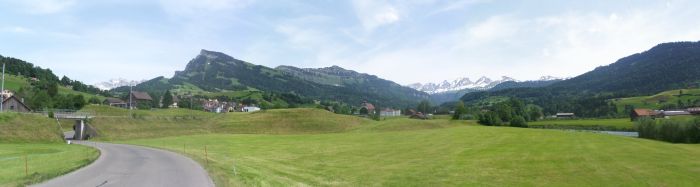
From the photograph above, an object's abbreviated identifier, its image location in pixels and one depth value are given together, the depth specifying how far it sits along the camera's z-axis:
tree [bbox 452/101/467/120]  185.25
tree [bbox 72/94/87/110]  138.44
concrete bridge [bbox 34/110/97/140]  87.19
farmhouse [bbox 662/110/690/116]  191.56
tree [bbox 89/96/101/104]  175.62
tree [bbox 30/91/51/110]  132.75
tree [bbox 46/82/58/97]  164.16
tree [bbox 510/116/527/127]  157.62
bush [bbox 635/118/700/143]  85.31
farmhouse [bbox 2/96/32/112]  113.93
